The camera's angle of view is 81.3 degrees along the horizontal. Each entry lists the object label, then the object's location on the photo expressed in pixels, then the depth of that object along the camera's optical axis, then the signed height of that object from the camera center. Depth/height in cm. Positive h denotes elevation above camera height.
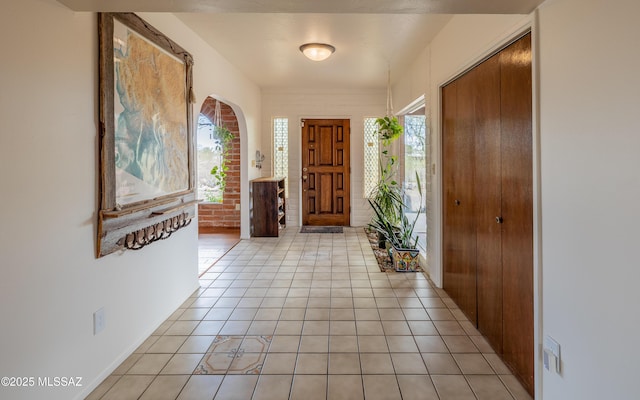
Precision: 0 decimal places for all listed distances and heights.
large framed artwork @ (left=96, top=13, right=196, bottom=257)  214 +43
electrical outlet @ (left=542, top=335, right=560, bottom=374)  172 -76
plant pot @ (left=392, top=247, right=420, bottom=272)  423 -74
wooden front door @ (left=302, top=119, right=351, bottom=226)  703 +45
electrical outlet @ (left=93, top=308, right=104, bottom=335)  209 -71
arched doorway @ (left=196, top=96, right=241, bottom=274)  676 +48
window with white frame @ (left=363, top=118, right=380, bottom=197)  698 +71
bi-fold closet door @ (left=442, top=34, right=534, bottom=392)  204 -4
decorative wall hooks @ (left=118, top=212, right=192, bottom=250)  235 -25
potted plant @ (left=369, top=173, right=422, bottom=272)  424 -54
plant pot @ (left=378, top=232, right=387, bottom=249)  538 -67
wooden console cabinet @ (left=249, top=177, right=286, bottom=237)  609 -18
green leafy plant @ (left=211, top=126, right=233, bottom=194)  661 +82
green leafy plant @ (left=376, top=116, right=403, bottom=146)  490 +89
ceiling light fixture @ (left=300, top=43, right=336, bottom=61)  397 +157
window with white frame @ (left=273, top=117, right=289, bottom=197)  699 +94
